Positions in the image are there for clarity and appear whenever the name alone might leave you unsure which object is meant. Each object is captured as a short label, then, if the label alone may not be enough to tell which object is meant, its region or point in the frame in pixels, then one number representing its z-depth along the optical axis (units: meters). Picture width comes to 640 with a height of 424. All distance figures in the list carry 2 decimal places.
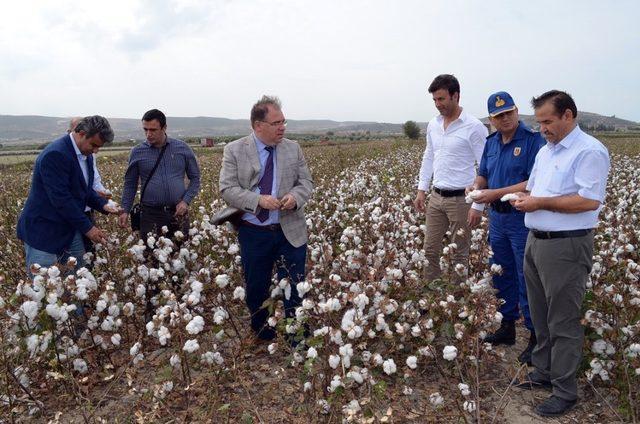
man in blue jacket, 3.75
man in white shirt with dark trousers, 2.85
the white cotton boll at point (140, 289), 3.82
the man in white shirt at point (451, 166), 4.28
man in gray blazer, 3.63
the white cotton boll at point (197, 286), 3.28
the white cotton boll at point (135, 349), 3.12
